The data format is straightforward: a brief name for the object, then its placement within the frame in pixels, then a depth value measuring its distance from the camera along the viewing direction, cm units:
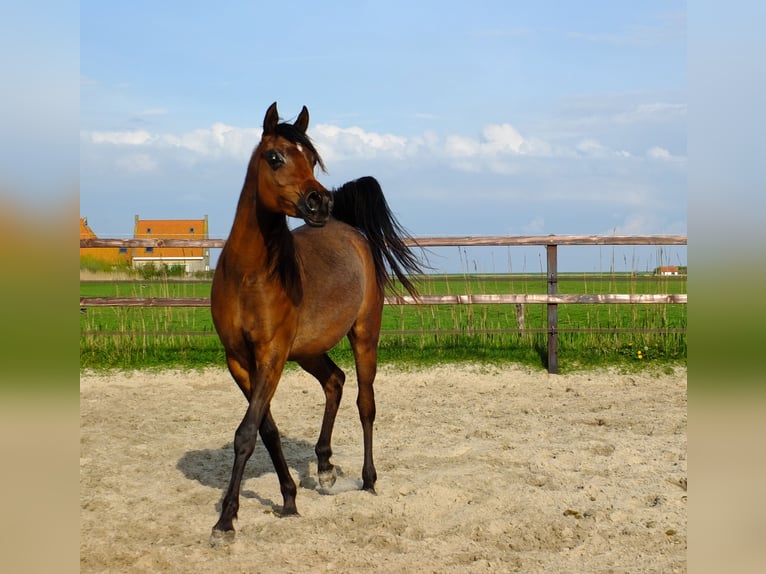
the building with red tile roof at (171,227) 5532
